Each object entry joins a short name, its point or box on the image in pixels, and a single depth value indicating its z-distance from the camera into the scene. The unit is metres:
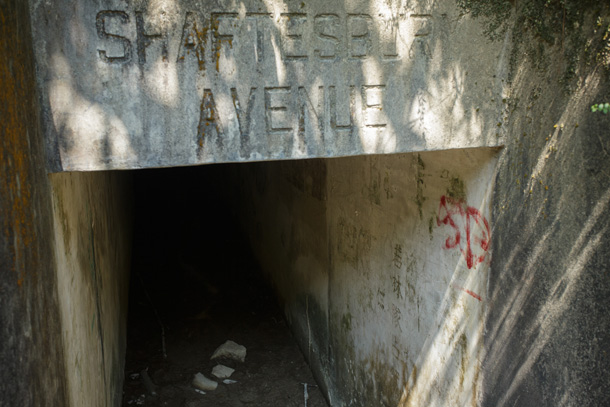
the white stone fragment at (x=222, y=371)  5.57
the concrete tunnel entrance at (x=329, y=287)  3.12
